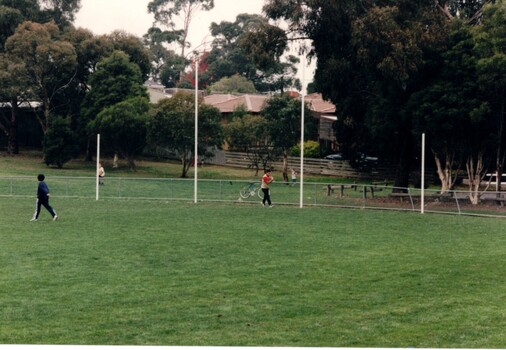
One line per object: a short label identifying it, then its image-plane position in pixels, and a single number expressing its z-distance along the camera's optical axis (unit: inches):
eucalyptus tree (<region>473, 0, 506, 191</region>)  1444.4
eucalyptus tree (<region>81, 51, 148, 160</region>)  2401.6
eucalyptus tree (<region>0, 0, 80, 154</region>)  2374.3
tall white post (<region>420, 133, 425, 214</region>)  1304.9
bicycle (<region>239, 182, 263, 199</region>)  1523.1
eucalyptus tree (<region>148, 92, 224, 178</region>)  2164.1
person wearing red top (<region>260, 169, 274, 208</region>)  1356.8
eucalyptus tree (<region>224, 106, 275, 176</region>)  2338.8
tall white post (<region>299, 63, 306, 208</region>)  1371.8
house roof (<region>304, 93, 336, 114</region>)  3068.4
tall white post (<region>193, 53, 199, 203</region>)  1417.3
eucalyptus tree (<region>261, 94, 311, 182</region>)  2276.1
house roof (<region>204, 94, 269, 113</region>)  2878.9
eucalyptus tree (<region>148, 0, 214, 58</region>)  3588.3
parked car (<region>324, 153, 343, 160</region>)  2653.8
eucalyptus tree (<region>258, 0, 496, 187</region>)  1562.5
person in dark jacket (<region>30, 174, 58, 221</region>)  1066.1
